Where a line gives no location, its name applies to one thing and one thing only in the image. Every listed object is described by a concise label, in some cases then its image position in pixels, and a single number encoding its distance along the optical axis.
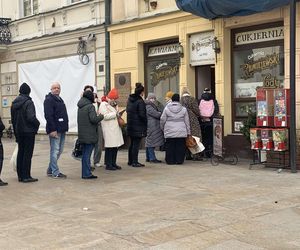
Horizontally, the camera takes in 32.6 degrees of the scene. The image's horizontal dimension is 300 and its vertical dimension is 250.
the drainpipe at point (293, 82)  9.53
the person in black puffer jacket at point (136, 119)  11.05
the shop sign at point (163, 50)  14.17
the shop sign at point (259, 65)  11.73
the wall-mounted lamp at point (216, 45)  12.47
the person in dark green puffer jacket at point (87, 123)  9.45
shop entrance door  13.77
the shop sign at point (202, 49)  12.97
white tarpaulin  16.84
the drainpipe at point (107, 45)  15.57
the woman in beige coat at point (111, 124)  10.40
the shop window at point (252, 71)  11.71
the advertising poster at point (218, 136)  11.46
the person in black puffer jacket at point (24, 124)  9.25
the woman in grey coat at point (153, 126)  11.70
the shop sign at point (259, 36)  11.59
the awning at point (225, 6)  10.50
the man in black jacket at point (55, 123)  9.55
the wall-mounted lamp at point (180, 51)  13.52
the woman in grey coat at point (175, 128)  11.26
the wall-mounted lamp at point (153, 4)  14.05
